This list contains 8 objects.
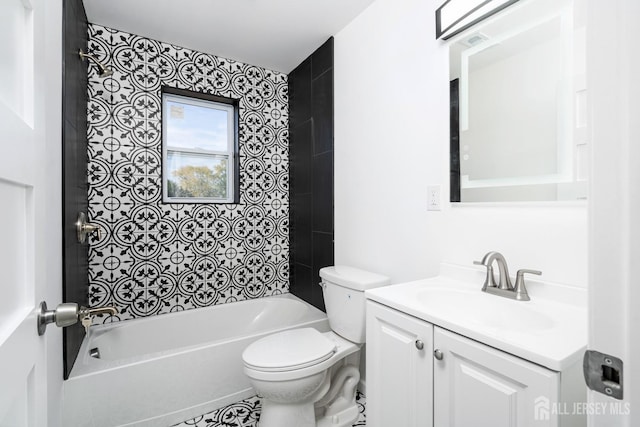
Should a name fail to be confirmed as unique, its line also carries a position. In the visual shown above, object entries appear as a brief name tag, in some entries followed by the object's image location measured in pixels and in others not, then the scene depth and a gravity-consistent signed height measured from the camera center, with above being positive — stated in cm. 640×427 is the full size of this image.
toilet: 141 -75
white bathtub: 147 -91
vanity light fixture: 121 +85
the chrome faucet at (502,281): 109 -27
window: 235 +54
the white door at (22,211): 44 +0
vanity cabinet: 70 -48
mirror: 101 +41
